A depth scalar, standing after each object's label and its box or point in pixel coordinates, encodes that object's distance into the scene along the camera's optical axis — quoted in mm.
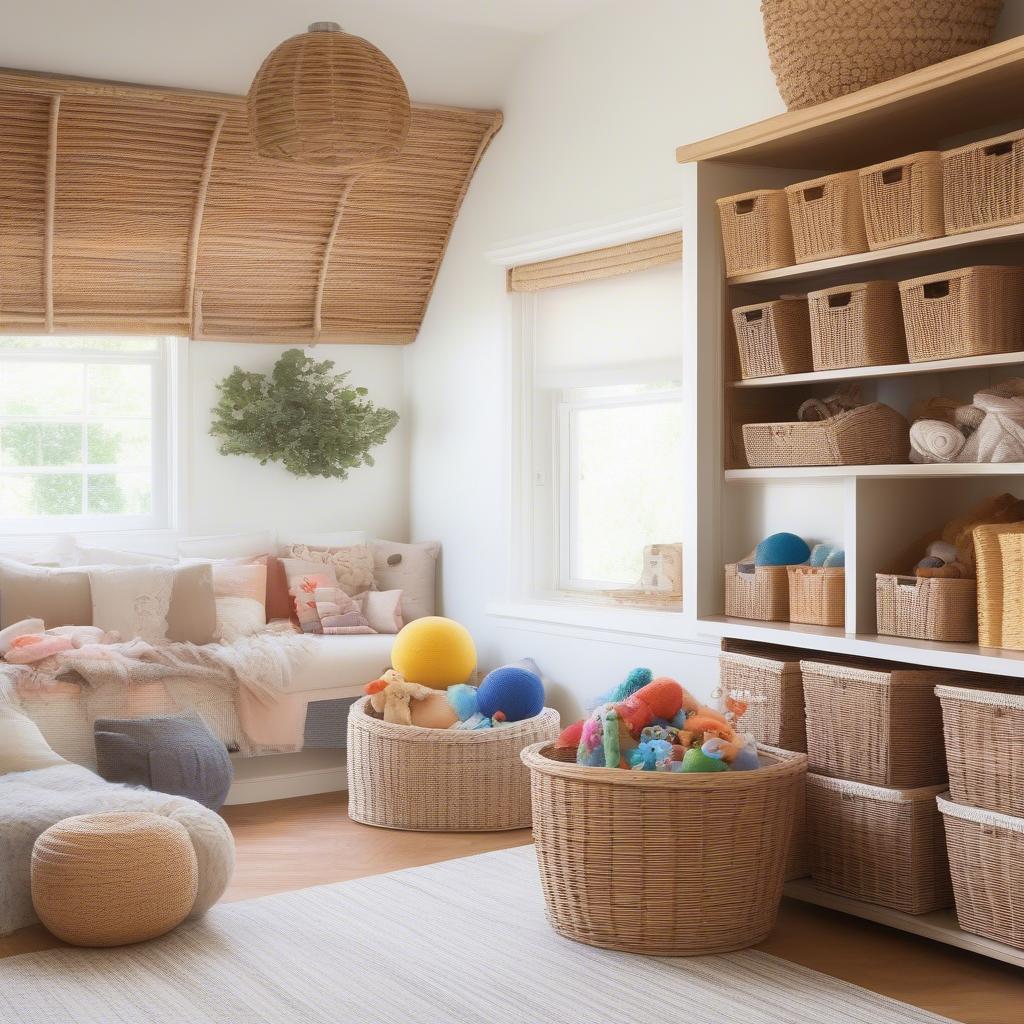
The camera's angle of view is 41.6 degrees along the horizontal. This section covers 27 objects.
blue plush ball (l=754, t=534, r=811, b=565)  3572
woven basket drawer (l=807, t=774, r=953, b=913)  3094
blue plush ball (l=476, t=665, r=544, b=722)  4387
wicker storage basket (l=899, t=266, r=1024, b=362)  2953
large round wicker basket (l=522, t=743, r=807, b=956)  3010
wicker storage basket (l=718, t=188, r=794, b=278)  3412
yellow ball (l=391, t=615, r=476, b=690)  4582
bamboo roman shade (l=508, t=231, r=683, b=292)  4398
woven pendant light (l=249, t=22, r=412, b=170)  3568
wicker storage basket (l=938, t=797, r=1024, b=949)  2818
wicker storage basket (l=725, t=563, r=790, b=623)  3480
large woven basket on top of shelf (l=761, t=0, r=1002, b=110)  3129
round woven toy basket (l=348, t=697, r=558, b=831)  4281
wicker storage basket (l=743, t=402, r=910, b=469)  3275
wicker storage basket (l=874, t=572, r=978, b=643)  3053
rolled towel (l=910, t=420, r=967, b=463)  3047
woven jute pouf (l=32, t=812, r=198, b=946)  3061
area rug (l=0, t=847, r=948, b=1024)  2723
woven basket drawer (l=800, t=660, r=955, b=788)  3117
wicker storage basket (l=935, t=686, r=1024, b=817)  2818
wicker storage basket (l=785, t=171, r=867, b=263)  3240
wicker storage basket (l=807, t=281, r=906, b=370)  3213
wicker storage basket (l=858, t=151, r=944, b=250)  3037
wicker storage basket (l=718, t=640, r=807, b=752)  3391
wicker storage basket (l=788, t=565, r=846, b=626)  3361
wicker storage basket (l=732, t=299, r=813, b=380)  3422
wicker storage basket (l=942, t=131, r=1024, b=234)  2848
